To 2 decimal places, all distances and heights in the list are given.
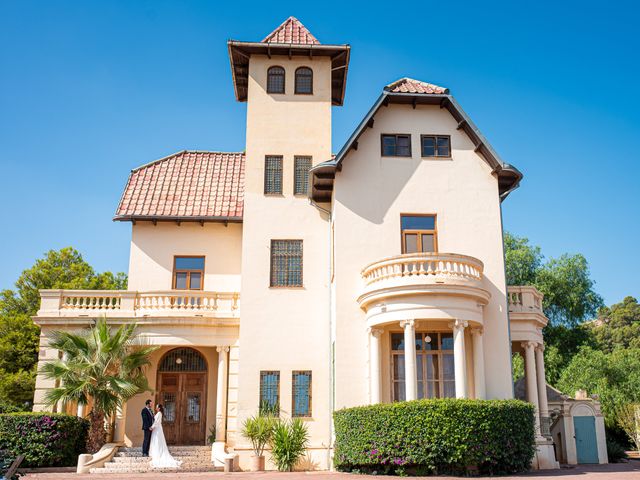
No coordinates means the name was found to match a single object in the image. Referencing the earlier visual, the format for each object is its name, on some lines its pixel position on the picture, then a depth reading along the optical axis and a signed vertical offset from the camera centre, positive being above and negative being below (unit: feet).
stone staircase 64.18 -5.09
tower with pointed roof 72.69 +23.21
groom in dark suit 68.54 -1.44
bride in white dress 65.46 -3.96
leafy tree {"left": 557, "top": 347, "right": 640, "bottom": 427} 111.96 +5.83
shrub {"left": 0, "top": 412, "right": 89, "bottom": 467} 63.52 -2.68
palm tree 66.85 +3.75
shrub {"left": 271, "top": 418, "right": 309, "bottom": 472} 66.85 -3.53
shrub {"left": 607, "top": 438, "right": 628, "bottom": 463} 85.40 -5.30
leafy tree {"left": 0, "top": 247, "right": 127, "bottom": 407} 114.83 +19.76
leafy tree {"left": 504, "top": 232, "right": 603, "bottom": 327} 145.69 +27.78
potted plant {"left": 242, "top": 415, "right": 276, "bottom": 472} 67.36 -2.49
